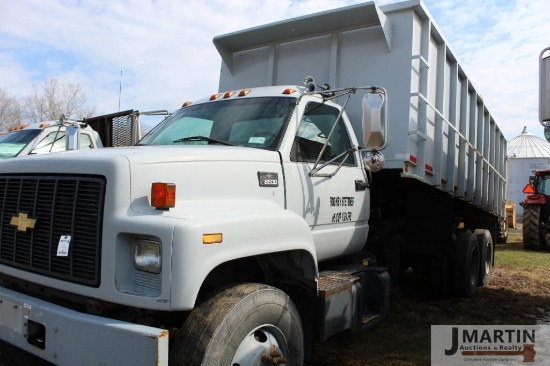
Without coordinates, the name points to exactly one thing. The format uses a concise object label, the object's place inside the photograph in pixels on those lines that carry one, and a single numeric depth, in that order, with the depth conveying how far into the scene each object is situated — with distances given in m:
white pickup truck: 7.80
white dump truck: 2.55
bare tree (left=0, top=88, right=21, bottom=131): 29.65
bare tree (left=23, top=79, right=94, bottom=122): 25.83
